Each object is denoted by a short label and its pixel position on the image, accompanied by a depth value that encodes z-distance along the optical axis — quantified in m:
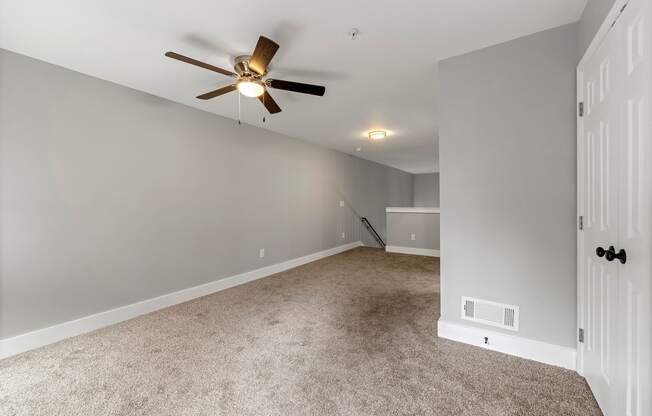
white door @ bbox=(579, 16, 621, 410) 1.34
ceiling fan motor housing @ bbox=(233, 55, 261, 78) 2.17
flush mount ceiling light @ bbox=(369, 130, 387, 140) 4.57
